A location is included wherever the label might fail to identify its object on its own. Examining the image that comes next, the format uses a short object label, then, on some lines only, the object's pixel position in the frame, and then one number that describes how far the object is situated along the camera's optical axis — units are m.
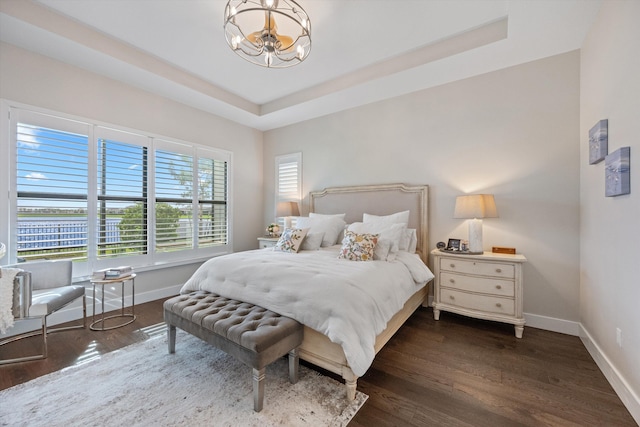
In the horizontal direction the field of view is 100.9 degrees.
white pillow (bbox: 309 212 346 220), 3.79
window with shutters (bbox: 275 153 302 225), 4.76
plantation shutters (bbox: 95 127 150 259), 3.18
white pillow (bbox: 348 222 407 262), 2.74
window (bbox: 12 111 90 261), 2.66
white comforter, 1.75
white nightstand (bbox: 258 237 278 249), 4.36
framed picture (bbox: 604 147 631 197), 1.71
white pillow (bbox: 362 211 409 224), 3.30
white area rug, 1.58
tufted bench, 1.62
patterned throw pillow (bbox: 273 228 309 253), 3.23
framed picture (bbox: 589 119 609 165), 2.02
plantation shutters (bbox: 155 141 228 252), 3.77
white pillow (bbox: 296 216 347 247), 3.57
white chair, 2.11
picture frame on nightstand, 3.09
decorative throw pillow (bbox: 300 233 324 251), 3.38
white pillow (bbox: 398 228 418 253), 3.19
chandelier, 2.01
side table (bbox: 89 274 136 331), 2.74
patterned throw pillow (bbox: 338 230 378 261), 2.64
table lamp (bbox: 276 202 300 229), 4.43
